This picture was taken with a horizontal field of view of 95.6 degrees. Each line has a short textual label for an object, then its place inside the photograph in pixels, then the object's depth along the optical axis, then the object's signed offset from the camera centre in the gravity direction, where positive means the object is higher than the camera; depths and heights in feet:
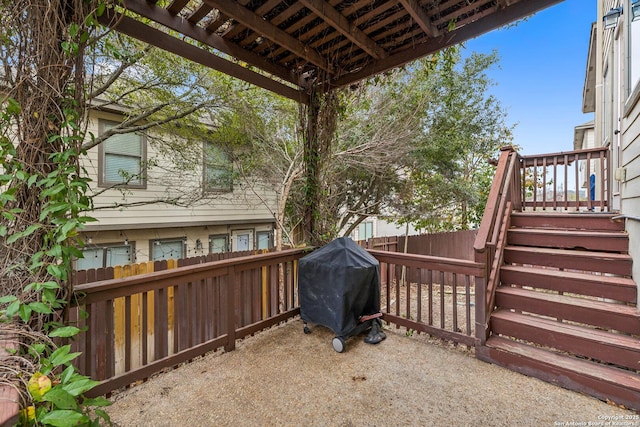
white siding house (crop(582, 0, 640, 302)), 9.00 +4.52
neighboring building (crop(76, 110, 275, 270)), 17.64 +0.72
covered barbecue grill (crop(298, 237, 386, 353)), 9.20 -2.67
